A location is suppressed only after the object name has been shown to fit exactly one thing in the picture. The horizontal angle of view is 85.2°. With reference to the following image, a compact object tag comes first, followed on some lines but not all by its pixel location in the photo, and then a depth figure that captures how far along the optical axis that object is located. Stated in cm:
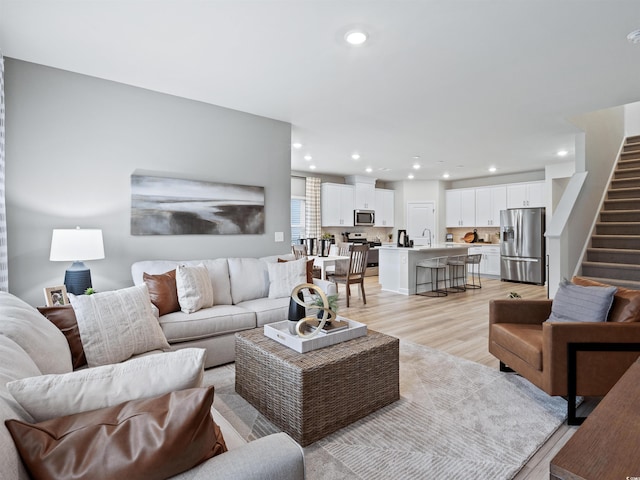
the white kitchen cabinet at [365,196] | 884
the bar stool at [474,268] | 689
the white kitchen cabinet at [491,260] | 840
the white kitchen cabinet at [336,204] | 824
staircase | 441
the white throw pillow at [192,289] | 305
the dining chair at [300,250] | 634
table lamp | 277
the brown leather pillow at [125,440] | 79
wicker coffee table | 198
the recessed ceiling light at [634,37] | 251
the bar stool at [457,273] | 671
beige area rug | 180
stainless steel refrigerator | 746
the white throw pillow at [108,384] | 91
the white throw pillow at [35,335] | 141
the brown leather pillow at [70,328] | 196
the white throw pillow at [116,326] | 199
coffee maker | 671
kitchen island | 647
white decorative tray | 218
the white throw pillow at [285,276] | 370
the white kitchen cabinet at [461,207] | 915
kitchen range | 889
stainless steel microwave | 877
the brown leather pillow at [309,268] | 388
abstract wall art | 354
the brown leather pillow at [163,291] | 296
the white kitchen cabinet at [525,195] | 791
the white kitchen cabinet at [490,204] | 854
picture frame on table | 284
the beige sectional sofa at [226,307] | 289
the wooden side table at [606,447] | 78
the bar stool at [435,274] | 649
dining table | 561
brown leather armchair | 215
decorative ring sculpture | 217
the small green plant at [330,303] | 236
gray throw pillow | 234
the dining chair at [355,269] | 551
